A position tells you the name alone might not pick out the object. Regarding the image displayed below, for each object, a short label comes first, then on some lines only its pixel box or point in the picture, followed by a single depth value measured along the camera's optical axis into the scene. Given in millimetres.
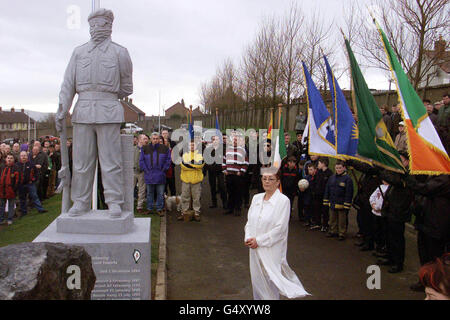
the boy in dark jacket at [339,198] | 8750
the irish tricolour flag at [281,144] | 9211
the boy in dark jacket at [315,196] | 9719
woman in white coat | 4566
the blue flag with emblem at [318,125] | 7871
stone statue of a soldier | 5781
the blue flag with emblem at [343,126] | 6752
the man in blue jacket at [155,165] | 10602
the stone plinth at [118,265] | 5234
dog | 11555
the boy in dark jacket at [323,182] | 9547
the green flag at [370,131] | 6070
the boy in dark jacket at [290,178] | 10695
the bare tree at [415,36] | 13008
